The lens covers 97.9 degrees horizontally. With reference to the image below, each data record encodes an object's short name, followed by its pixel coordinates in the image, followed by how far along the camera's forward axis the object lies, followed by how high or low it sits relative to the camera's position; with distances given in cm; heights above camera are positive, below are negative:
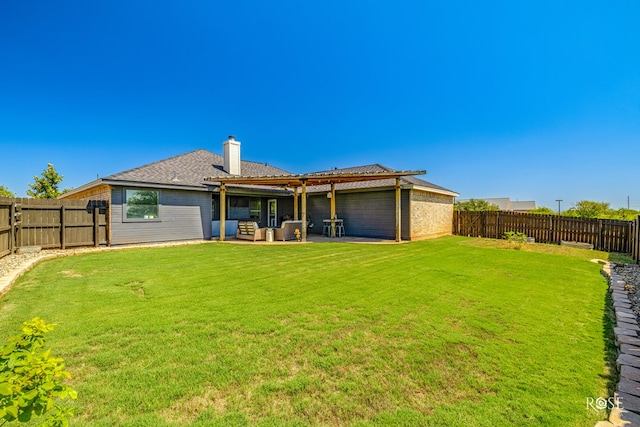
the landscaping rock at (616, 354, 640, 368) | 277 -150
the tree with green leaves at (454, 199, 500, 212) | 2352 +67
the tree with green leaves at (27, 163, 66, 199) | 2971 +286
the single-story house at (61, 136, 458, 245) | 1148 +57
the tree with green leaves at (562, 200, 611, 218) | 1595 +18
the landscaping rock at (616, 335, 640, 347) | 320 -148
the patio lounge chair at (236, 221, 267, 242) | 1318 -95
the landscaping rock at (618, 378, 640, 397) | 238 -152
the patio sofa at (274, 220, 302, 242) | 1352 -93
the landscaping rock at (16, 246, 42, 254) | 878 -122
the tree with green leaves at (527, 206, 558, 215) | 2008 +20
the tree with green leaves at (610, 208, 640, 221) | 1368 -5
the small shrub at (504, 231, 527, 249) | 1122 -114
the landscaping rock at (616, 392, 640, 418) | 221 -155
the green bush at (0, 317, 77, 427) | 105 -70
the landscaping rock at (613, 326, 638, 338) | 342 -149
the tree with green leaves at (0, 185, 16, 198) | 3200 +242
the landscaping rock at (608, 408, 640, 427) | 205 -155
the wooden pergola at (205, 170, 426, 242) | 1191 +151
